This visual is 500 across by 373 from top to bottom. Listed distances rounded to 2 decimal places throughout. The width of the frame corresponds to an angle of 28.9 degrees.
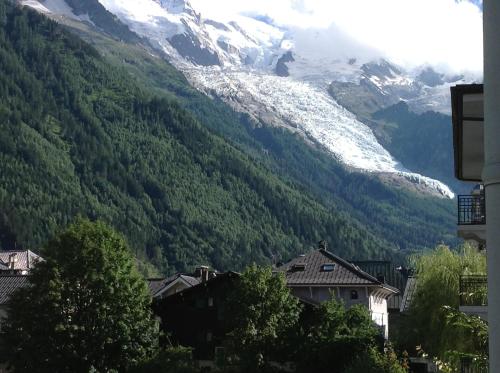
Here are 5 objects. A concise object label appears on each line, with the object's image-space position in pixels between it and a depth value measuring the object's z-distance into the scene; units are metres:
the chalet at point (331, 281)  94.12
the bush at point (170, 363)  64.12
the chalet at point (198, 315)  78.62
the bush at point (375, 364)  55.38
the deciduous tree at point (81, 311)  65.69
